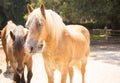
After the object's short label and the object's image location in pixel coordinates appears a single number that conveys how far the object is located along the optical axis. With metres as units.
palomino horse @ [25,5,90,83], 5.02
